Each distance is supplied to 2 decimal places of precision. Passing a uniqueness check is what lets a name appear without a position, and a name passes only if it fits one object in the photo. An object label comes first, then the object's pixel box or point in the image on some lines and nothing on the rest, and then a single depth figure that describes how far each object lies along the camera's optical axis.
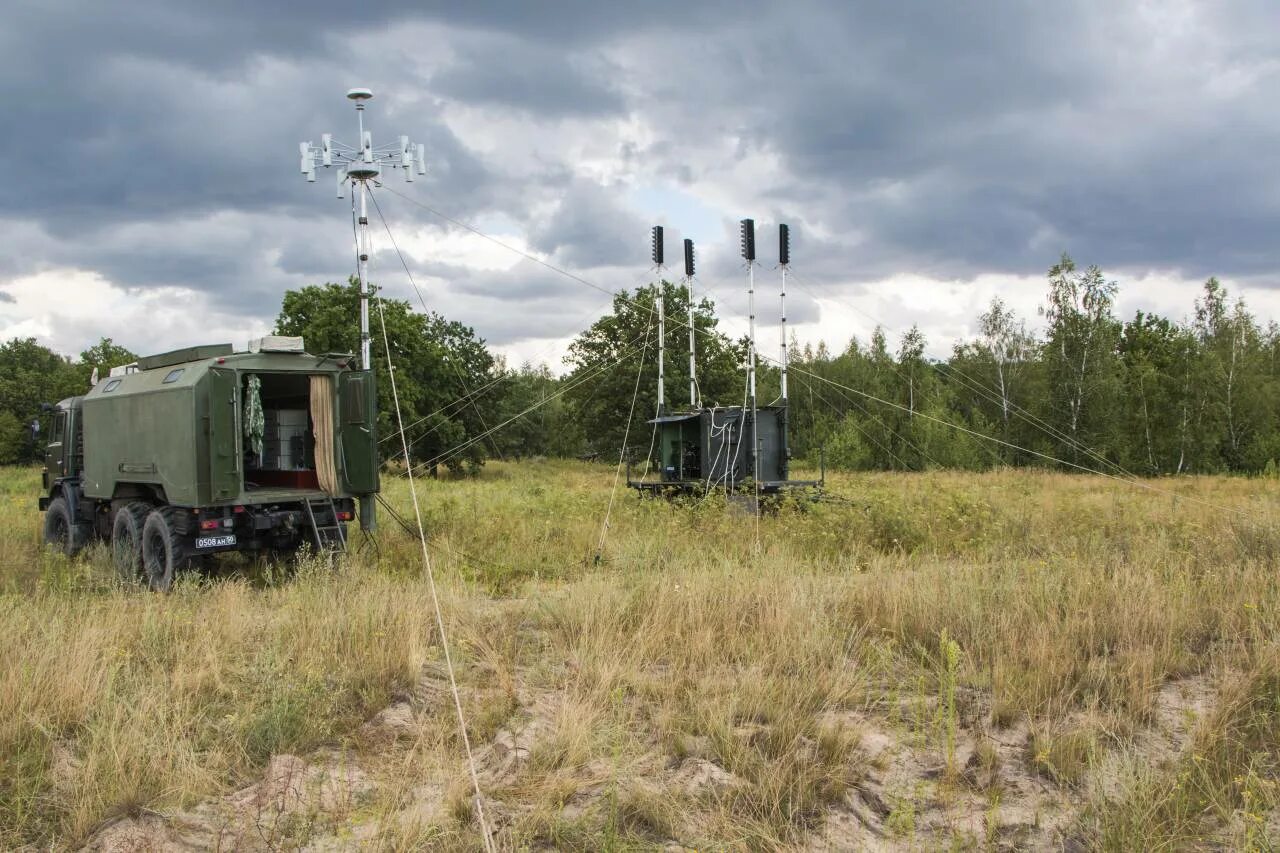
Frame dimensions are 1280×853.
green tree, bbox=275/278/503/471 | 33.41
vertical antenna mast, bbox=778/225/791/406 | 18.12
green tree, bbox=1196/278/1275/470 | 39.22
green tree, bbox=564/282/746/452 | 41.75
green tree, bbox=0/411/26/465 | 62.16
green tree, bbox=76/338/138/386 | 64.88
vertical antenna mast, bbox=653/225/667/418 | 20.11
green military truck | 10.20
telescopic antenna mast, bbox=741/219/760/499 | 16.78
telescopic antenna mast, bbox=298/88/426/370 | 12.92
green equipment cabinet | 17.68
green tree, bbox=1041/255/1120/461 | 37.44
